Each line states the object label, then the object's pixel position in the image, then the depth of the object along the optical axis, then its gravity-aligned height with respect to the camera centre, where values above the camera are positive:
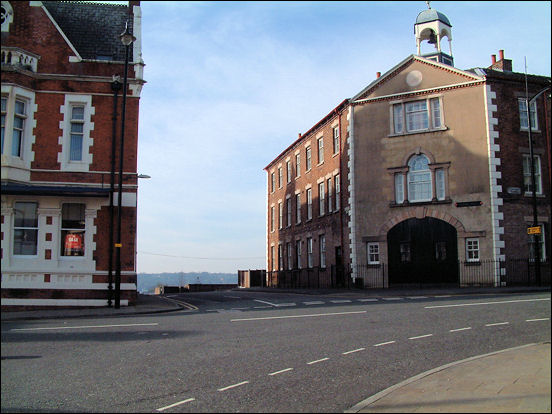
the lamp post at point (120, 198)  19.88 +2.69
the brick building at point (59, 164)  20.89 +4.08
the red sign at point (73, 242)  21.52 +1.04
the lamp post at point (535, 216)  27.83 +2.67
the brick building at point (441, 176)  29.38 +5.10
